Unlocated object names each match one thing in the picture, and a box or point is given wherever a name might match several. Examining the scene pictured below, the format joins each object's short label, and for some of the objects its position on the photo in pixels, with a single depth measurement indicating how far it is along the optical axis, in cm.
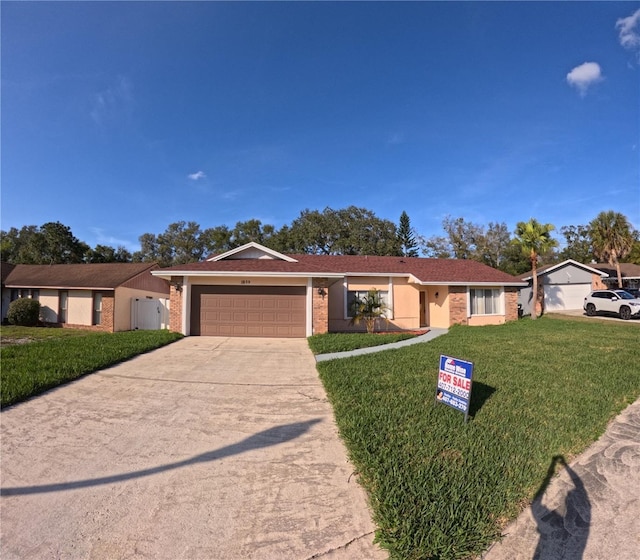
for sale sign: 457
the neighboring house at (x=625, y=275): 2720
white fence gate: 1784
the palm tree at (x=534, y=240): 1966
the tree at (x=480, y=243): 3912
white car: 1841
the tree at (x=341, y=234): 3922
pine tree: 4366
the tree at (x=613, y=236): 2552
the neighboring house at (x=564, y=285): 2352
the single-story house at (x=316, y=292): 1357
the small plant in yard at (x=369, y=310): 1455
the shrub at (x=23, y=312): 1769
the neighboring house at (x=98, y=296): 1698
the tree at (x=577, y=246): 4214
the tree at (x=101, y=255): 3648
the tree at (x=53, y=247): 3453
